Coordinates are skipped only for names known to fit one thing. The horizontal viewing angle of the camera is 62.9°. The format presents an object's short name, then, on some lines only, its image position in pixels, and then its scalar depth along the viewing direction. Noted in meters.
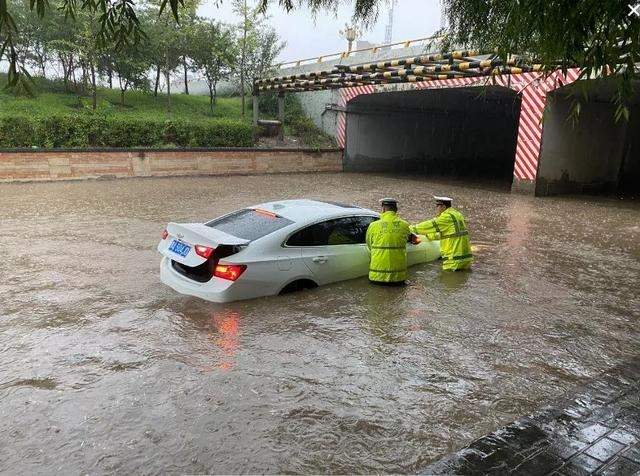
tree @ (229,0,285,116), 28.11
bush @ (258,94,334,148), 28.89
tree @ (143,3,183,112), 26.42
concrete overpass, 19.98
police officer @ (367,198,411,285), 7.09
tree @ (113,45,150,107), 26.97
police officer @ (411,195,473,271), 8.05
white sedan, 6.11
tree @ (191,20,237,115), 27.56
